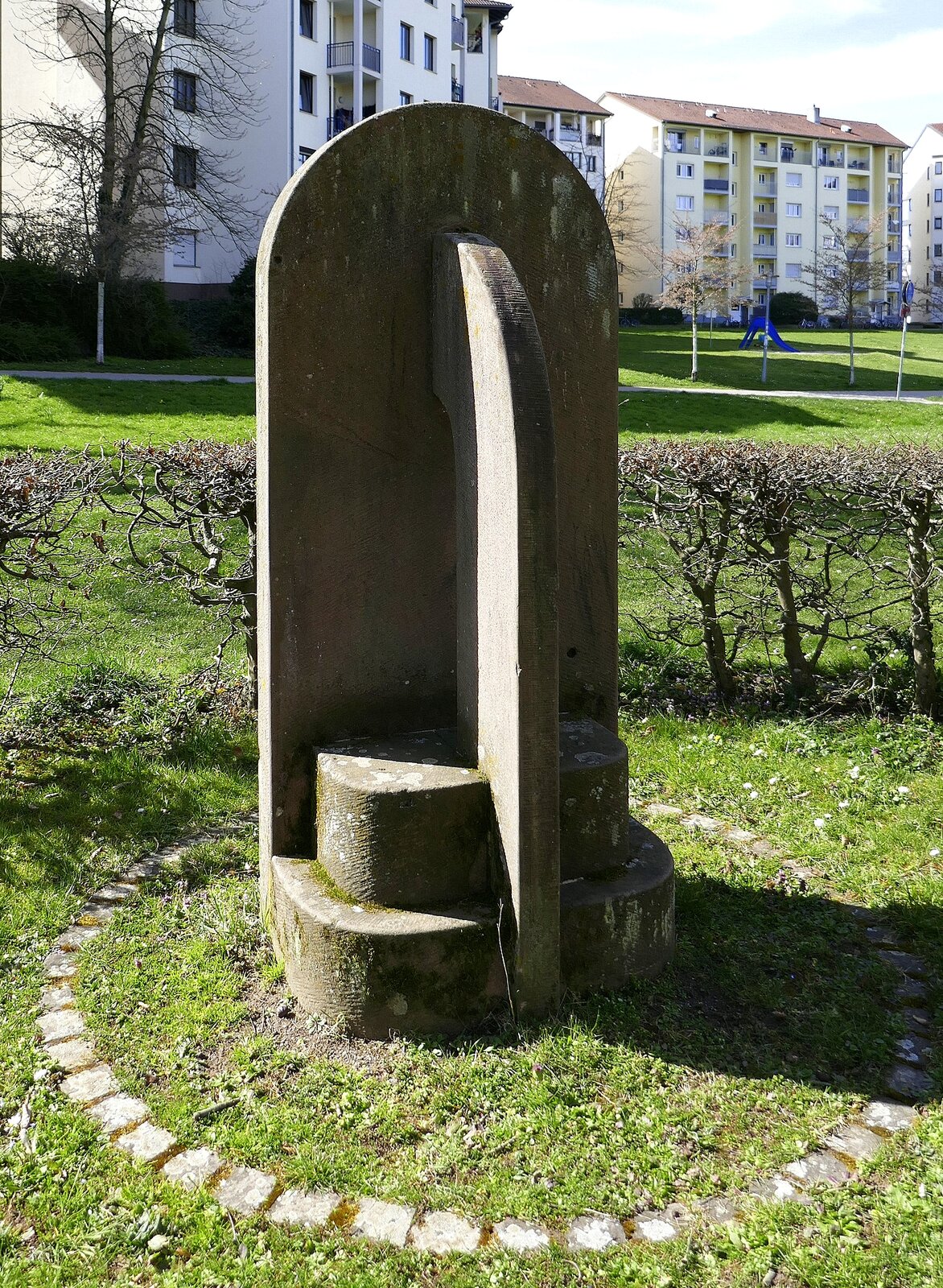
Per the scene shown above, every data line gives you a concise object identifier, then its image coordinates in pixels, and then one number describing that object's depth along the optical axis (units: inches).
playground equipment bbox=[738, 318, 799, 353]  1657.2
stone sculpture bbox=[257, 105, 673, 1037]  133.0
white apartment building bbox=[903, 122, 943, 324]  3142.2
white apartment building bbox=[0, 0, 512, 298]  1337.4
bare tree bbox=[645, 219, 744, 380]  1379.2
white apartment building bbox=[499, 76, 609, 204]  2282.2
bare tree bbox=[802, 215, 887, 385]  1478.8
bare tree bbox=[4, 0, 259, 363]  1018.7
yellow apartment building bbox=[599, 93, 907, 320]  2475.4
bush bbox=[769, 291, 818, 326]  2255.2
